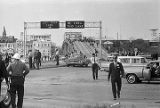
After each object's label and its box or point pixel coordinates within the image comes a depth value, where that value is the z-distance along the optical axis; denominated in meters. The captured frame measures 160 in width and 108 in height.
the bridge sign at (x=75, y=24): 60.59
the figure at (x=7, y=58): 29.65
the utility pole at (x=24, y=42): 49.74
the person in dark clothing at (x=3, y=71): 10.34
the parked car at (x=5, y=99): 9.41
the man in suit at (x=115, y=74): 14.05
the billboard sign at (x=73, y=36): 122.62
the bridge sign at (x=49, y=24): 61.50
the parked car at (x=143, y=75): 20.70
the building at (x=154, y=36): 92.23
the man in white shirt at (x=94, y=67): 23.78
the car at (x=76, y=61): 42.12
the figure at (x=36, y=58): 34.16
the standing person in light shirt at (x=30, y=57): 33.16
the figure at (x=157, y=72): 20.59
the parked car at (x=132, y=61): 25.70
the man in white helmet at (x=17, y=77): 10.35
